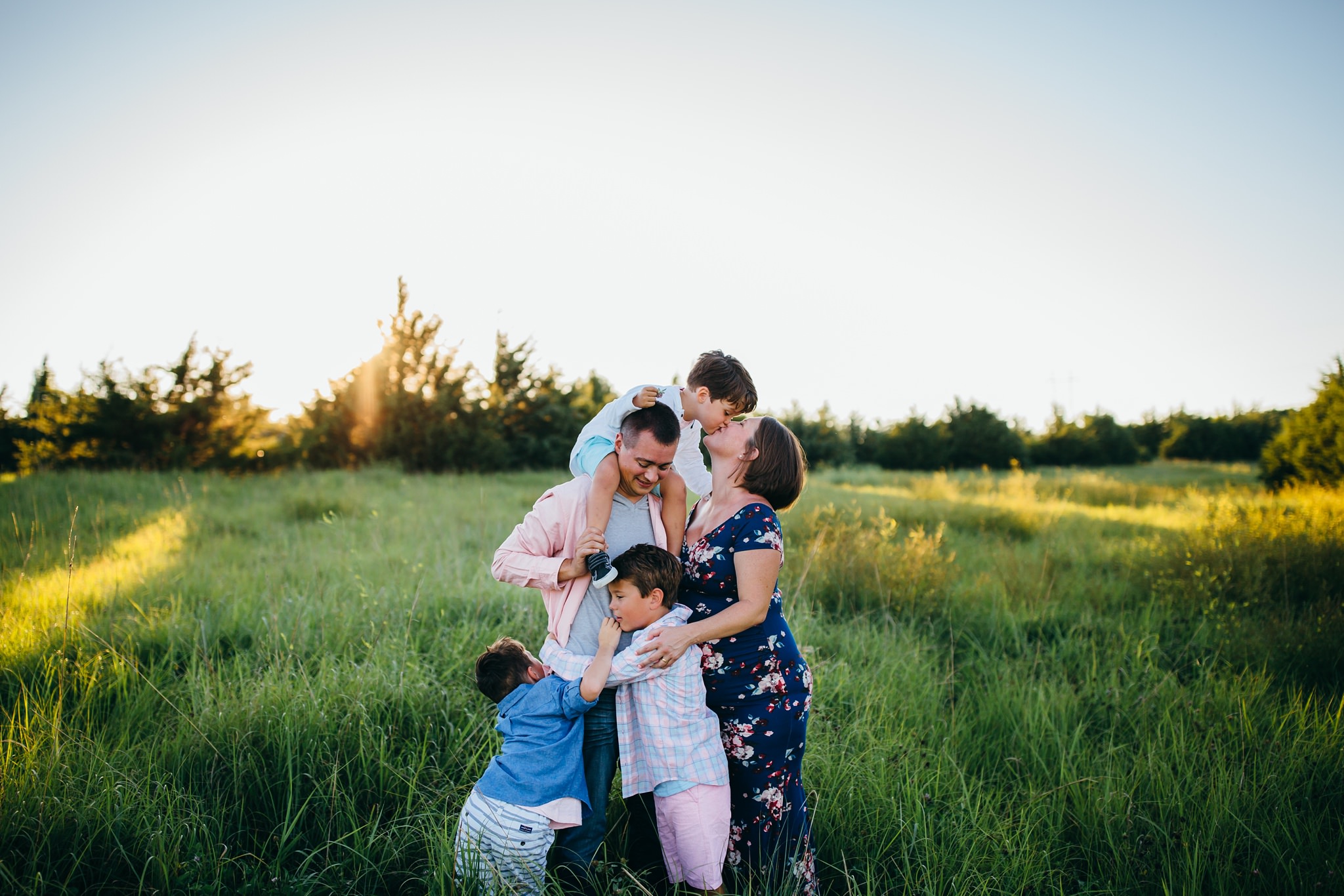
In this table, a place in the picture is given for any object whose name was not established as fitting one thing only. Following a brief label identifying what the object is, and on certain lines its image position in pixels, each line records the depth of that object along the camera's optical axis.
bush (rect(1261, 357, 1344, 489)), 12.76
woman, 2.20
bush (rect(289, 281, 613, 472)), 17.98
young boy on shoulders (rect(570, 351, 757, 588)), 2.29
